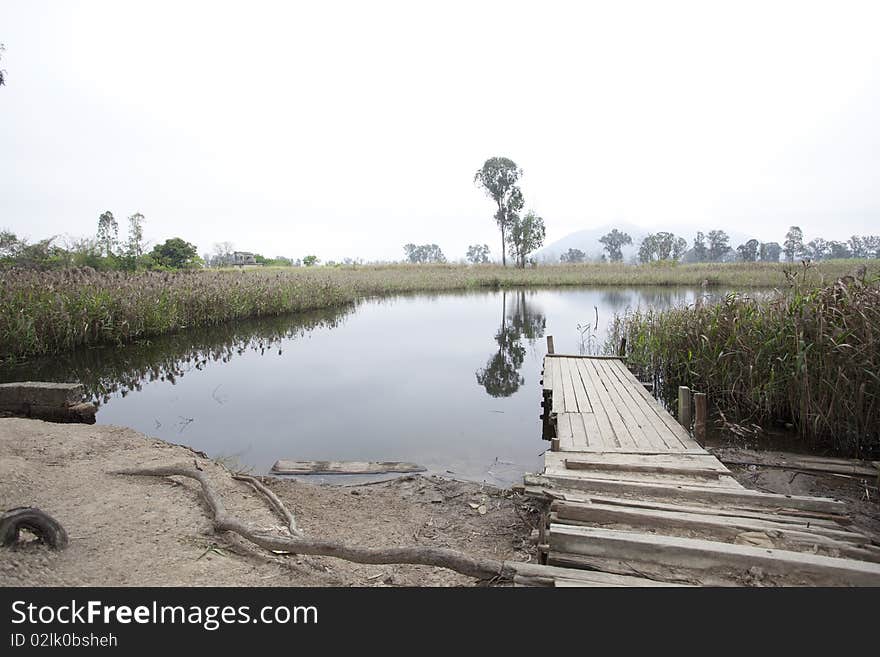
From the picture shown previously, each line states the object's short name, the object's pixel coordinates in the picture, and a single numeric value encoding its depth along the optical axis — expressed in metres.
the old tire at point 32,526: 2.51
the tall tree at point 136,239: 31.64
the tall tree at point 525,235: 46.28
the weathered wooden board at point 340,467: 5.06
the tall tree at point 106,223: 42.83
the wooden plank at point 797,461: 4.61
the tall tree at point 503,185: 47.91
